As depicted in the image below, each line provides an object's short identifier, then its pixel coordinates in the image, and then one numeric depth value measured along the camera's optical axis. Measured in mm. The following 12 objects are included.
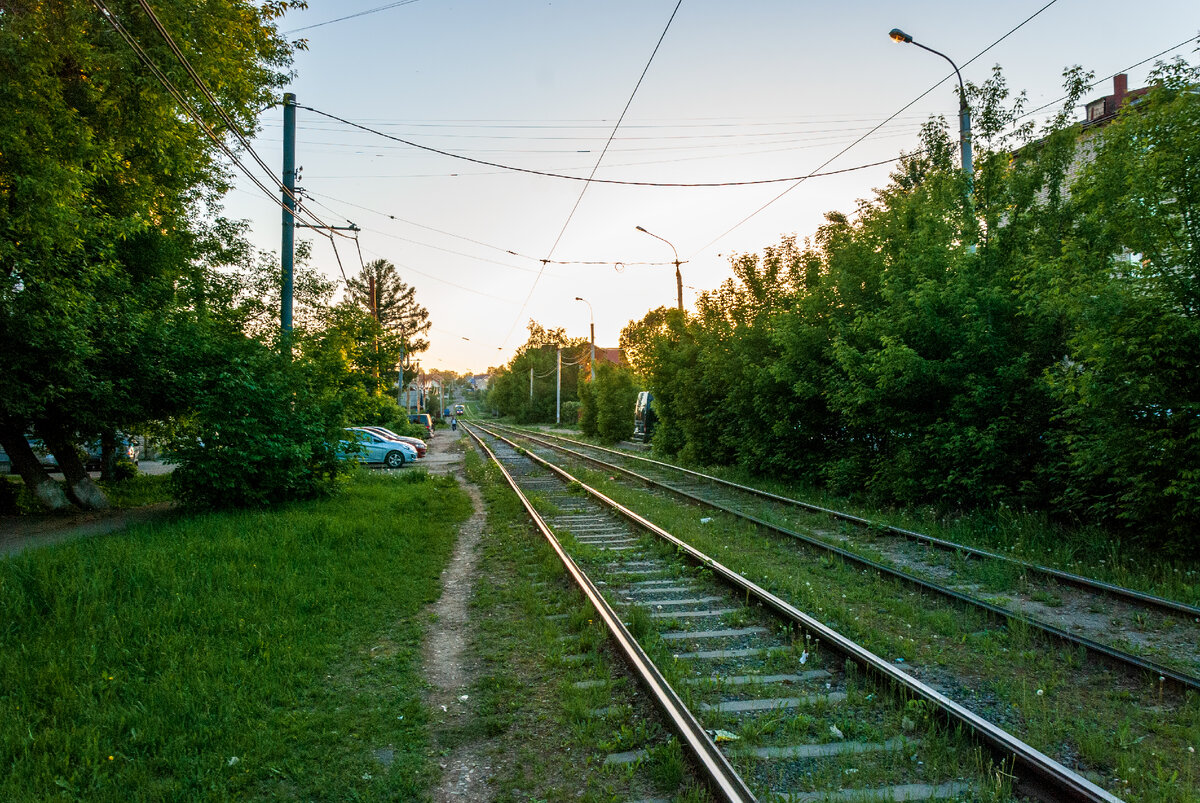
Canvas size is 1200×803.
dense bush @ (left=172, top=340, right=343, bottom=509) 12203
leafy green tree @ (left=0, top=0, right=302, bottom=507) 9500
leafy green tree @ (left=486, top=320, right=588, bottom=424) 82125
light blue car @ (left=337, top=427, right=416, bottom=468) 27234
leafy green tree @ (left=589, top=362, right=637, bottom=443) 37094
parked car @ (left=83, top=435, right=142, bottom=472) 20312
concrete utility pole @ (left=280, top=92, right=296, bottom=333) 14383
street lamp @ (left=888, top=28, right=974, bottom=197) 12815
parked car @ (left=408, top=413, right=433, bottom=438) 52475
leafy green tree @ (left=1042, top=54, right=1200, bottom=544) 7480
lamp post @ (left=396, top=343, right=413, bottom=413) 55100
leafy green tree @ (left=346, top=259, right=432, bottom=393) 75875
